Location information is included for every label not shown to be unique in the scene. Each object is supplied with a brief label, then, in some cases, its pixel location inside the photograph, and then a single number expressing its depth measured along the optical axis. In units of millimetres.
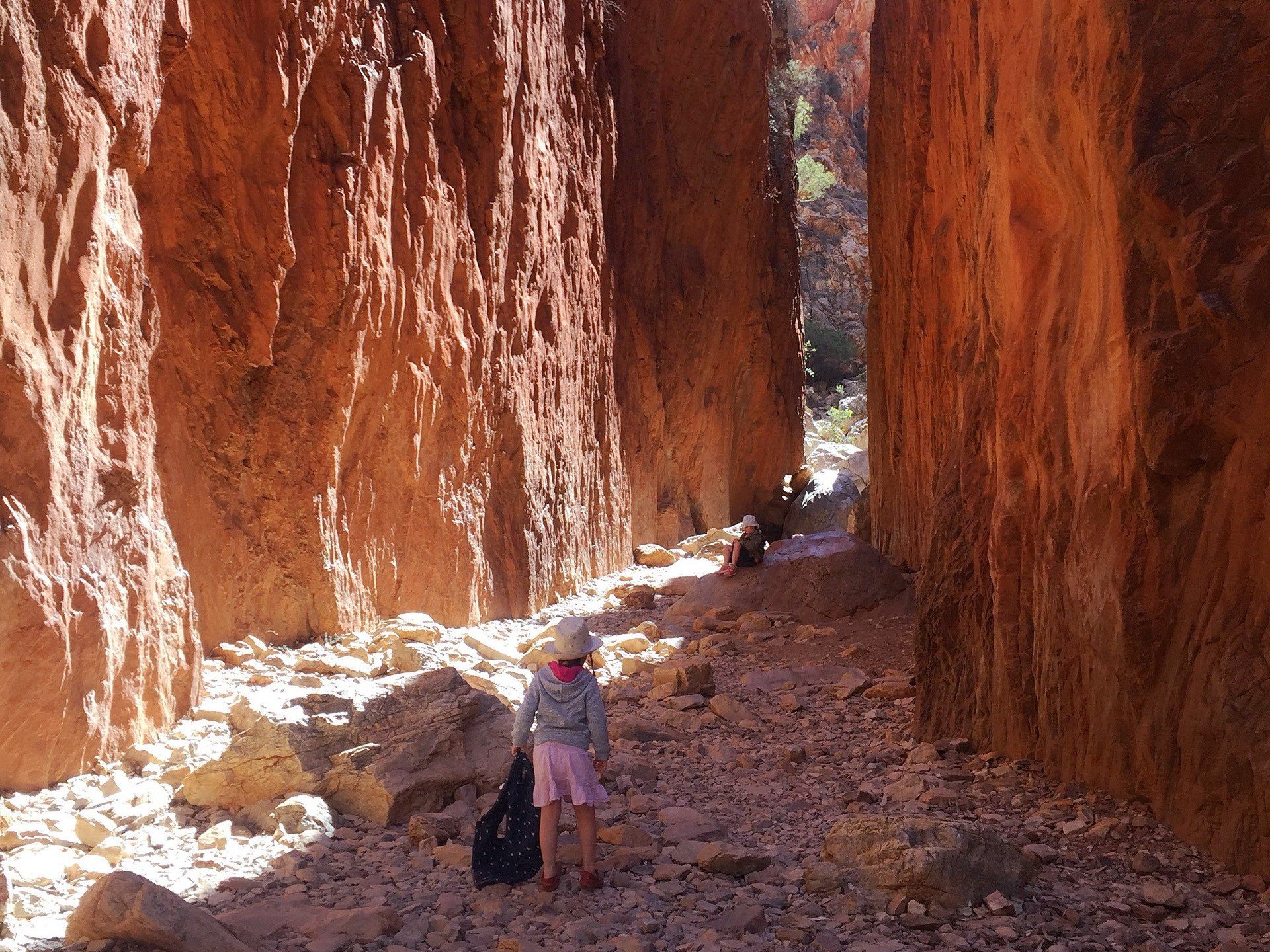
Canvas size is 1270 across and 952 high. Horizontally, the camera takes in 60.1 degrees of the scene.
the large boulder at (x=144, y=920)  3459
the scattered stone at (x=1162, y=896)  4004
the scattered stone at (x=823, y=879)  4383
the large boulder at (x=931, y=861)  4141
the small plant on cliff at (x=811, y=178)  38688
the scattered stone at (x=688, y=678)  8016
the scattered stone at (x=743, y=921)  4055
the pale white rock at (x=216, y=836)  4797
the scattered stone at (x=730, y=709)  7562
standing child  4559
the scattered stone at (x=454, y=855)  4801
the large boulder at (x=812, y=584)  10867
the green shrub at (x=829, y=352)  39625
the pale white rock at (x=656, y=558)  16016
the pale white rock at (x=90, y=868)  4328
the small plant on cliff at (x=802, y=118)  39656
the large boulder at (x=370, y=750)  5258
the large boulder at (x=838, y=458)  29453
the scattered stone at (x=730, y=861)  4660
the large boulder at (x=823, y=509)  21328
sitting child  11562
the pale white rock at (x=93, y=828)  4629
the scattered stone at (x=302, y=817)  5008
